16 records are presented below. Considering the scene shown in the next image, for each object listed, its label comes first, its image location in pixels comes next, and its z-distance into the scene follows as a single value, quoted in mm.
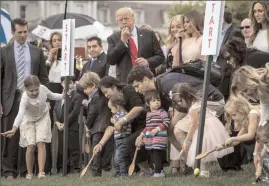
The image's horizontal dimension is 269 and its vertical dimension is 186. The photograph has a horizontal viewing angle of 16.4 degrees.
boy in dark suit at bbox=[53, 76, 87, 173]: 14562
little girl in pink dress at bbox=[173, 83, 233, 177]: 10969
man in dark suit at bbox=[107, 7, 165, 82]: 13172
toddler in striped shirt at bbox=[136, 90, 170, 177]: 11594
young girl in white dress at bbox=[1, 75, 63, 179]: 13430
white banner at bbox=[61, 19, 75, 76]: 12391
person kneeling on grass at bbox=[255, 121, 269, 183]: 10000
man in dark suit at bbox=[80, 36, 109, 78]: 14711
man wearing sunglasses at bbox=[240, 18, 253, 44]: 14148
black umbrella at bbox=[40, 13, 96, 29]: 23891
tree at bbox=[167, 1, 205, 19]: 75500
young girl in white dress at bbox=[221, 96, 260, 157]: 10305
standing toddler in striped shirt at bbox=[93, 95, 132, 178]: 12141
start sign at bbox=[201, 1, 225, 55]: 9820
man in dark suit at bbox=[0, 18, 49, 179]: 14078
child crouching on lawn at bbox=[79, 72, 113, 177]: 12608
